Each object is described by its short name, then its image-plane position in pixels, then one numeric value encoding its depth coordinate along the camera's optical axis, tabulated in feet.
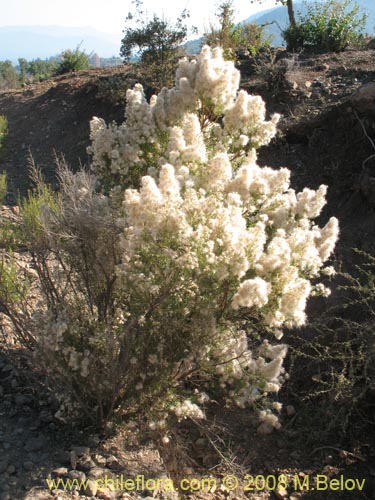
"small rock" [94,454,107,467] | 9.98
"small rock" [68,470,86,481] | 9.24
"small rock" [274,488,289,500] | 11.47
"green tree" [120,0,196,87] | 32.27
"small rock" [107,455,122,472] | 10.05
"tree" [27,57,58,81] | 142.84
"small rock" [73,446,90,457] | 9.93
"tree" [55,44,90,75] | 50.21
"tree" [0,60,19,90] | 79.77
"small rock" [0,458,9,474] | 9.06
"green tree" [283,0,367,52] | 30.68
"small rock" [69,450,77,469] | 9.59
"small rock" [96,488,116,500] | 9.09
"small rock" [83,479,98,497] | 9.03
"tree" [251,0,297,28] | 33.08
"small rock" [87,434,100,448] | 10.41
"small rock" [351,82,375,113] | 21.59
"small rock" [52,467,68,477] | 9.22
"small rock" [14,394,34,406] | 11.35
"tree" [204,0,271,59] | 31.89
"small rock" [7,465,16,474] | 9.05
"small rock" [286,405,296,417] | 13.87
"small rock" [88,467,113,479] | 9.47
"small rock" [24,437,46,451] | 9.85
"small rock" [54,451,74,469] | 9.69
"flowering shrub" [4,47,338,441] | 8.27
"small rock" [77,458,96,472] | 9.68
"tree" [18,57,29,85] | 77.77
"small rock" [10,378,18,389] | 11.89
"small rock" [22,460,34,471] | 9.23
